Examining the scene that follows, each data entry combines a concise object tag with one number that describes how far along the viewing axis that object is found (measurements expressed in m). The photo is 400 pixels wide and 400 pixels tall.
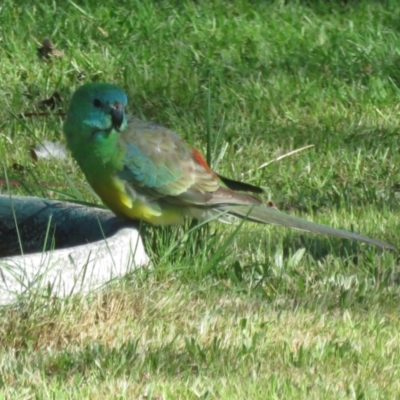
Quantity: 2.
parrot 9.51
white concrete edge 7.82
